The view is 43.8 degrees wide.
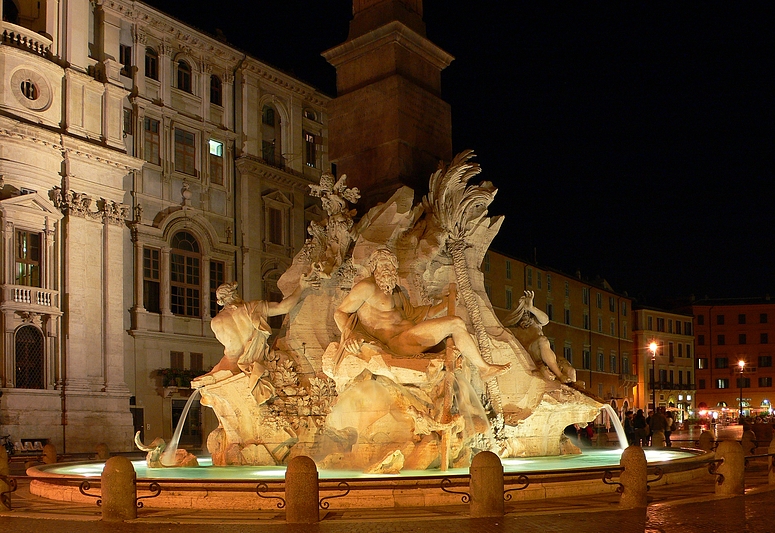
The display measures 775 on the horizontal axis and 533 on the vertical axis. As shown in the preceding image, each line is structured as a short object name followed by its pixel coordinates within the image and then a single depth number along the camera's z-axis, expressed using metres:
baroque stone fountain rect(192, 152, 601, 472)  12.67
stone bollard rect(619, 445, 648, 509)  10.13
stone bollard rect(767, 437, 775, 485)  13.09
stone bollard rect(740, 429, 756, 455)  19.74
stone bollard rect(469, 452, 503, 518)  9.50
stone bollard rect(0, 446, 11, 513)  10.75
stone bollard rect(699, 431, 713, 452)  18.99
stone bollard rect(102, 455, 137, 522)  9.61
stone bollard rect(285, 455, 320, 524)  9.30
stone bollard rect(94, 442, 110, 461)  18.62
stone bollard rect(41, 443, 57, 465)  18.89
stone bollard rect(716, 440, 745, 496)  11.45
